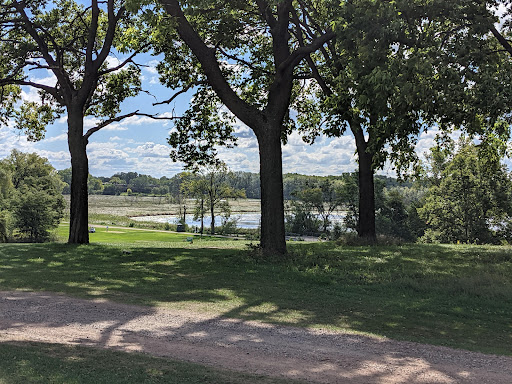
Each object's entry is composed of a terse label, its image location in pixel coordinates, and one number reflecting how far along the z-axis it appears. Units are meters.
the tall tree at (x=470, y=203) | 44.19
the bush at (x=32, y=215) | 46.50
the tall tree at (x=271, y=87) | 14.31
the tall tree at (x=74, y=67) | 18.83
